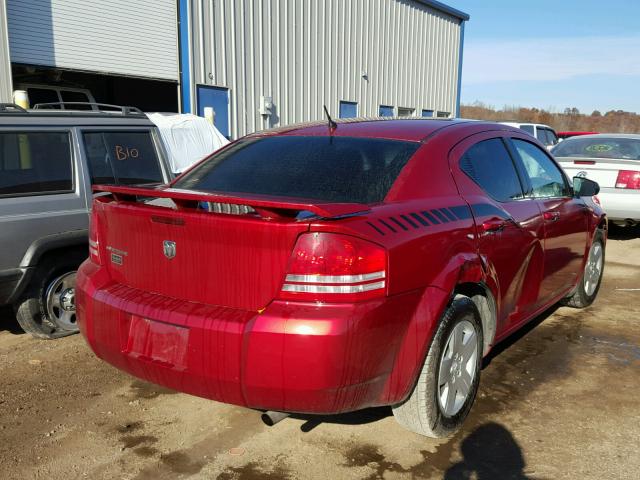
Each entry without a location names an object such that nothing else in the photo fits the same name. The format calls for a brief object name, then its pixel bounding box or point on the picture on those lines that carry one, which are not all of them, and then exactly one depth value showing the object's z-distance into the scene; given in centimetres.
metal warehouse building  1003
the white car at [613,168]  816
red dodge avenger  231
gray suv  397
